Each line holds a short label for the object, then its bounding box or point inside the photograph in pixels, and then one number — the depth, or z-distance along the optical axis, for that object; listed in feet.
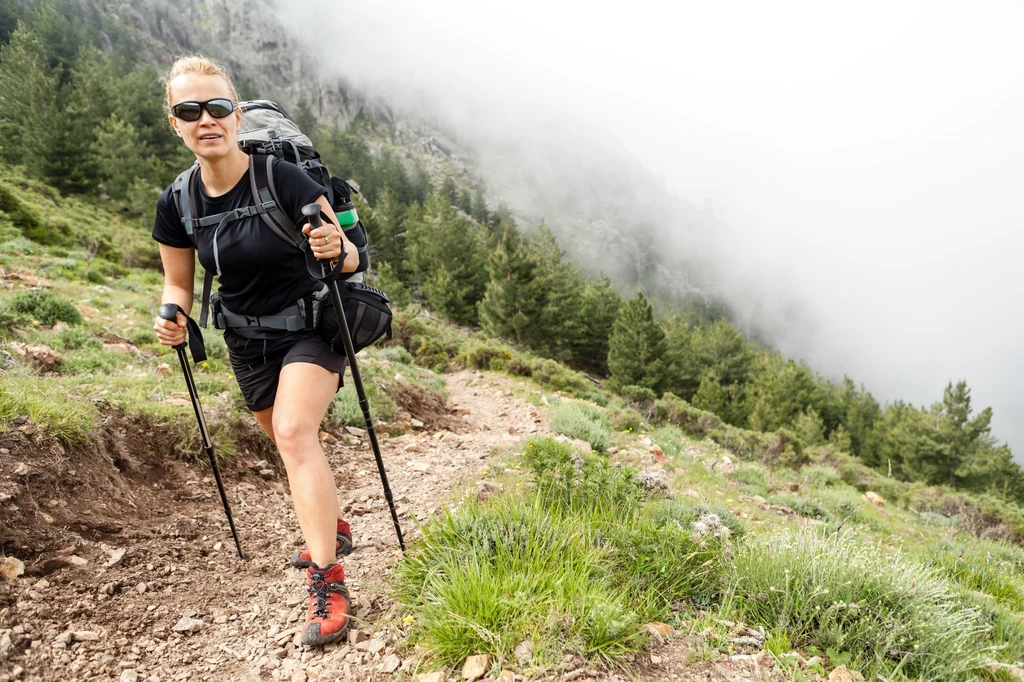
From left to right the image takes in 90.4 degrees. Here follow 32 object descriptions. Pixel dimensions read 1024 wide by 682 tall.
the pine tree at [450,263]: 130.72
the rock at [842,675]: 7.00
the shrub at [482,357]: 56.90
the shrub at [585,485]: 10.77
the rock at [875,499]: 38.34
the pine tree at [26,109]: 104.83
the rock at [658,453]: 26.71
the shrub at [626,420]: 36.11
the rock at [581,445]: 21.34
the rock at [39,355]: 17.54
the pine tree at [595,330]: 149.69
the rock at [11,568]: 8.47
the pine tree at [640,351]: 122.52
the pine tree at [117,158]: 114.21
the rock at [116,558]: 9.67
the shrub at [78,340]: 20.70
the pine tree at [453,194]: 282.44
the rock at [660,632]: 7.59
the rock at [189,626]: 8.73
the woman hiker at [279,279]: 8.15
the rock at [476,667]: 6.57
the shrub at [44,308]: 21.97
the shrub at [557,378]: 56.39
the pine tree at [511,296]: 114.11
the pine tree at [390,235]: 155.02
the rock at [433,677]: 6.58
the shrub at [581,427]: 24.91
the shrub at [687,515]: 11.27
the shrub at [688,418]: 56.85
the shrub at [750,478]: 27.79
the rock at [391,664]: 7.14
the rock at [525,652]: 6.56
